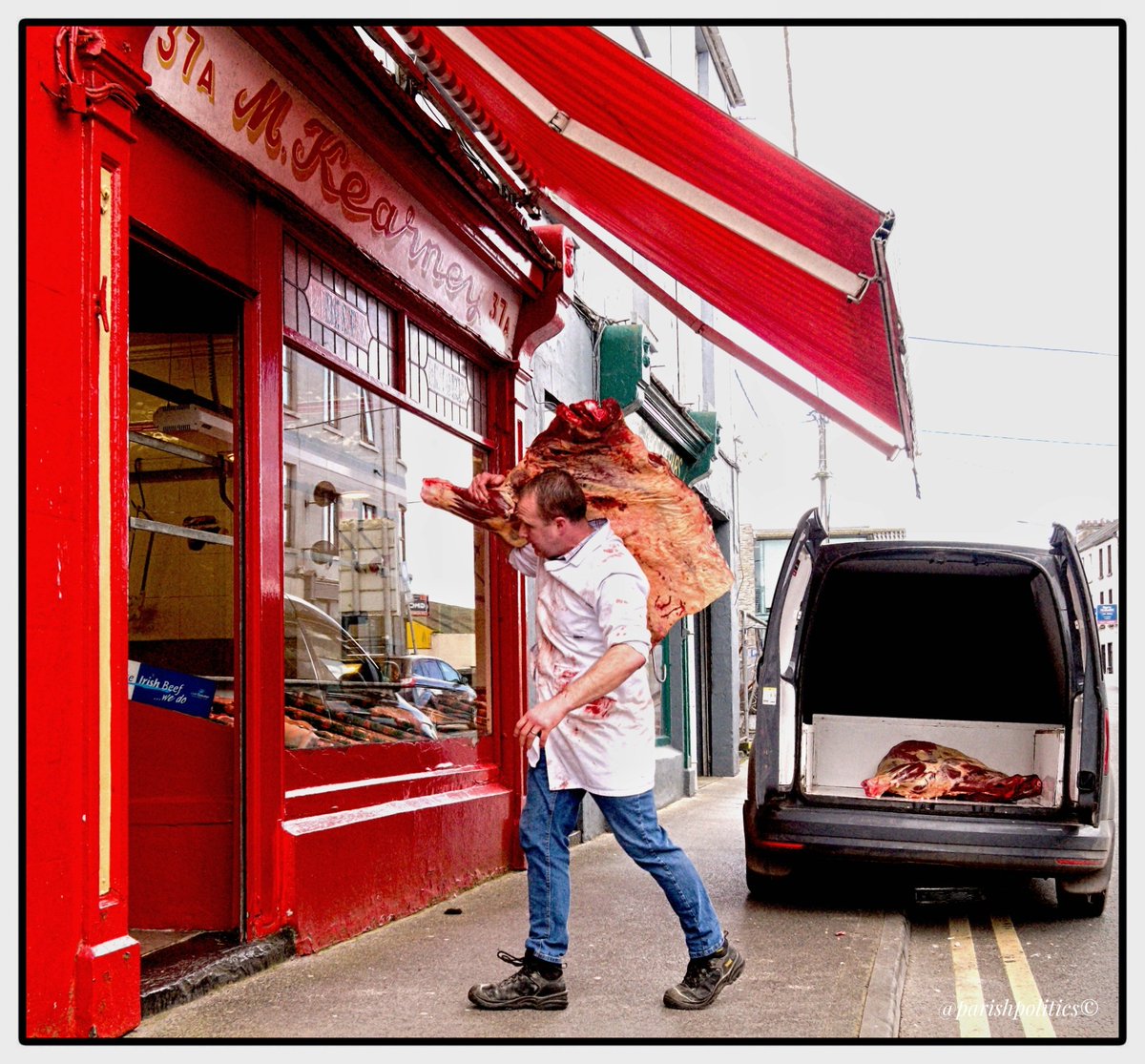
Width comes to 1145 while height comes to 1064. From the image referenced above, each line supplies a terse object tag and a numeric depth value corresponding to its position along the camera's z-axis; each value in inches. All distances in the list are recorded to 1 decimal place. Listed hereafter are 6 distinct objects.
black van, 265.1
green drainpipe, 548.8
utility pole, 1738.4
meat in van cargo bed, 296.8
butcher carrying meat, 182.7
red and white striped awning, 216.8
